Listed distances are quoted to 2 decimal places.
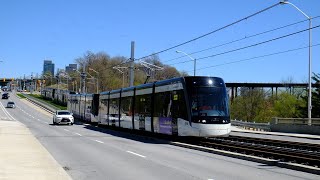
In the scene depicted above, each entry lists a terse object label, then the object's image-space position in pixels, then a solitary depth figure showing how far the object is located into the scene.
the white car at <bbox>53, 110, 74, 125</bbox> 50.12
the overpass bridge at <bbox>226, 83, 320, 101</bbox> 128.75
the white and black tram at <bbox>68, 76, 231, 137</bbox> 23.14
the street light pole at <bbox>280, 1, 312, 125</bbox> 39.38
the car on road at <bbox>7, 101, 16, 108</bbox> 105.88
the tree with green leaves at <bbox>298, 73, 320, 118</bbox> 64.36
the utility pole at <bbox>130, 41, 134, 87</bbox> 53.27
